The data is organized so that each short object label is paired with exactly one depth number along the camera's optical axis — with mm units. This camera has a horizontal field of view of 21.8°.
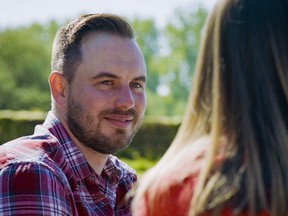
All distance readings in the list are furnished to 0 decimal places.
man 3133
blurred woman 1604
